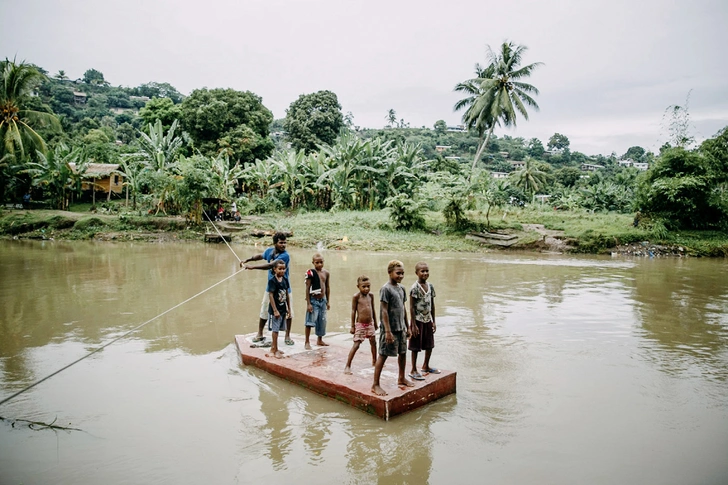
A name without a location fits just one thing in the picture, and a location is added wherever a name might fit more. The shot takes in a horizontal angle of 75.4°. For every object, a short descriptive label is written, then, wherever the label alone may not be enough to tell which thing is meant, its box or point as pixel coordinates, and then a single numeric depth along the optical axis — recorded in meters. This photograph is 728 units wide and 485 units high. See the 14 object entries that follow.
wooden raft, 4.20
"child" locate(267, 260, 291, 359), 5.53
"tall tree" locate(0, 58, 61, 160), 21.33
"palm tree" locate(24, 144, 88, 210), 24.92
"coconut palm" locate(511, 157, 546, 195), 40.91
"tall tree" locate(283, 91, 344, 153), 35.56
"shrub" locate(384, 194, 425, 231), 21.20
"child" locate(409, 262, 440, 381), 4.61
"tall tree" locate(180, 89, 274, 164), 30.78
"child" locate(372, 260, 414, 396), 4.33
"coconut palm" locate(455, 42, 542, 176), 27.98
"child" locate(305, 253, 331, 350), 5.68
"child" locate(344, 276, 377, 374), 4.76
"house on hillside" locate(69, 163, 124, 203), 27.16
